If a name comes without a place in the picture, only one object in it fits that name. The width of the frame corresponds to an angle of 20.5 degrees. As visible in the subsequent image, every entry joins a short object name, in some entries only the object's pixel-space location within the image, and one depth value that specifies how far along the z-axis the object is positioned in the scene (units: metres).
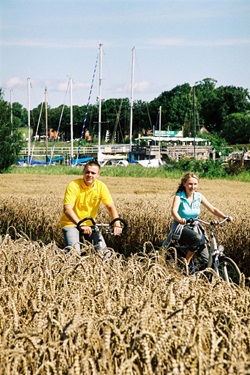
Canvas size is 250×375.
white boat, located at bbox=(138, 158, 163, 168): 61.19
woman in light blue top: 8.06
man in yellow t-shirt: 7.68
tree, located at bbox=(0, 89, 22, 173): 45.75
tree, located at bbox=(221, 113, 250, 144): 102.00
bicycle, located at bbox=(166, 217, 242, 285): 7.25
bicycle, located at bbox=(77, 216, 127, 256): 7.48
